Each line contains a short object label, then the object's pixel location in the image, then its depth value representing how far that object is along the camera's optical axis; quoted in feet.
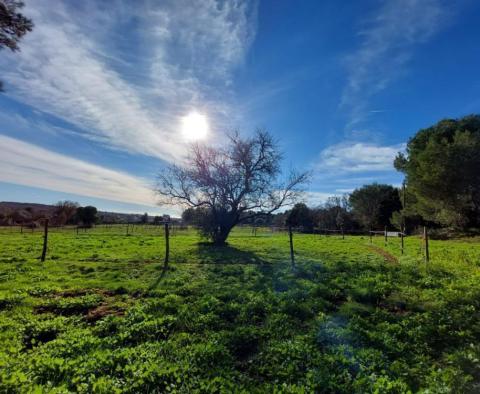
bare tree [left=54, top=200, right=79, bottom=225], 214.69
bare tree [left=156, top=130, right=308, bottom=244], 83.41
